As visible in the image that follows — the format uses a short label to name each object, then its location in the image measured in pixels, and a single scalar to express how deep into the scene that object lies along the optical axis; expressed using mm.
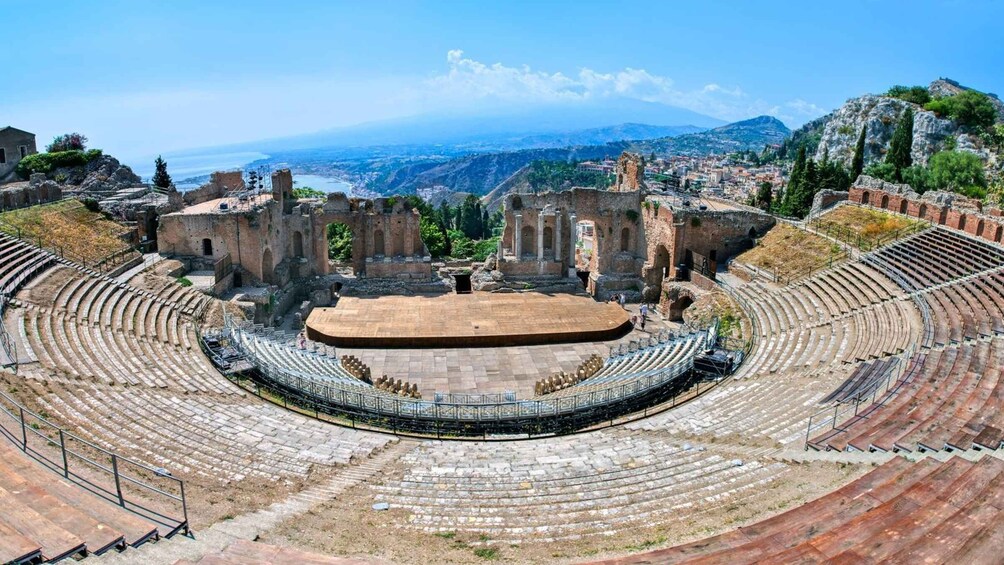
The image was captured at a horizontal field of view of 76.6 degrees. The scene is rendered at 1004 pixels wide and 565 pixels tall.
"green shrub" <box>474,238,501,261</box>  71125
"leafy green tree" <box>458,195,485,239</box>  101062
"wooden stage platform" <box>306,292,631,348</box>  31047
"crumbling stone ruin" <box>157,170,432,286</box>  37062
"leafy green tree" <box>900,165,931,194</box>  49969
